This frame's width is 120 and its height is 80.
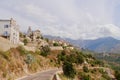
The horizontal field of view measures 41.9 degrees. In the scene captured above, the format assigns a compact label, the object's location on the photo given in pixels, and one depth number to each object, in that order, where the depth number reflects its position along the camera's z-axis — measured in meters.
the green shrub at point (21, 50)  42.50
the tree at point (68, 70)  42.20
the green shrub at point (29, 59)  41.94
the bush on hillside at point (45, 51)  61.48
